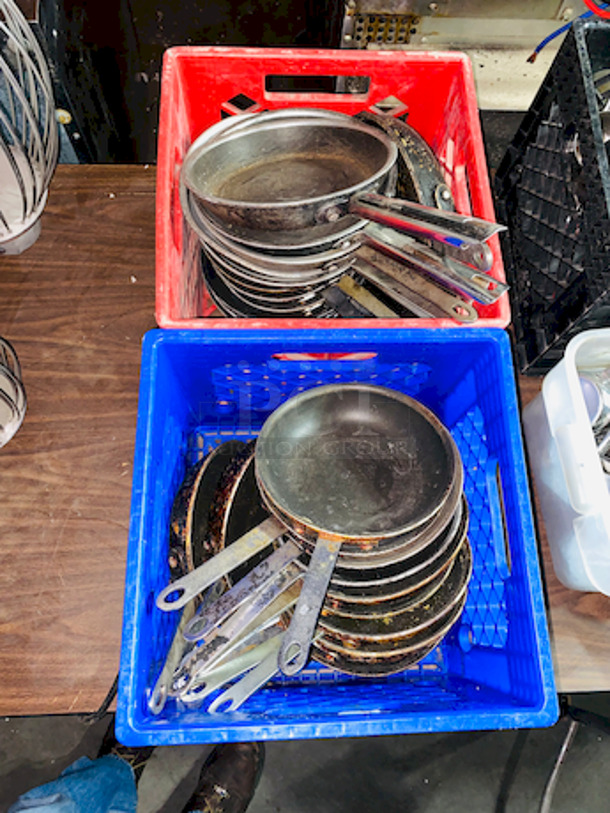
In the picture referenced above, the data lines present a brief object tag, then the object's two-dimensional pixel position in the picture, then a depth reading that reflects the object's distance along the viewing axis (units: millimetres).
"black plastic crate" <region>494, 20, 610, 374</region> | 713
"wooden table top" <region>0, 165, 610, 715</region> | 779
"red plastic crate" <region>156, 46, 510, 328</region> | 764
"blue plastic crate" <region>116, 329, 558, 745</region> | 618
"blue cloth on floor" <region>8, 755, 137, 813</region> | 1147
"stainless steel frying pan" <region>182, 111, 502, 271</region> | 680
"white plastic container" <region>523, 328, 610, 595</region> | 711
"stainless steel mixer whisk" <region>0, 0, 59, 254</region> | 782
